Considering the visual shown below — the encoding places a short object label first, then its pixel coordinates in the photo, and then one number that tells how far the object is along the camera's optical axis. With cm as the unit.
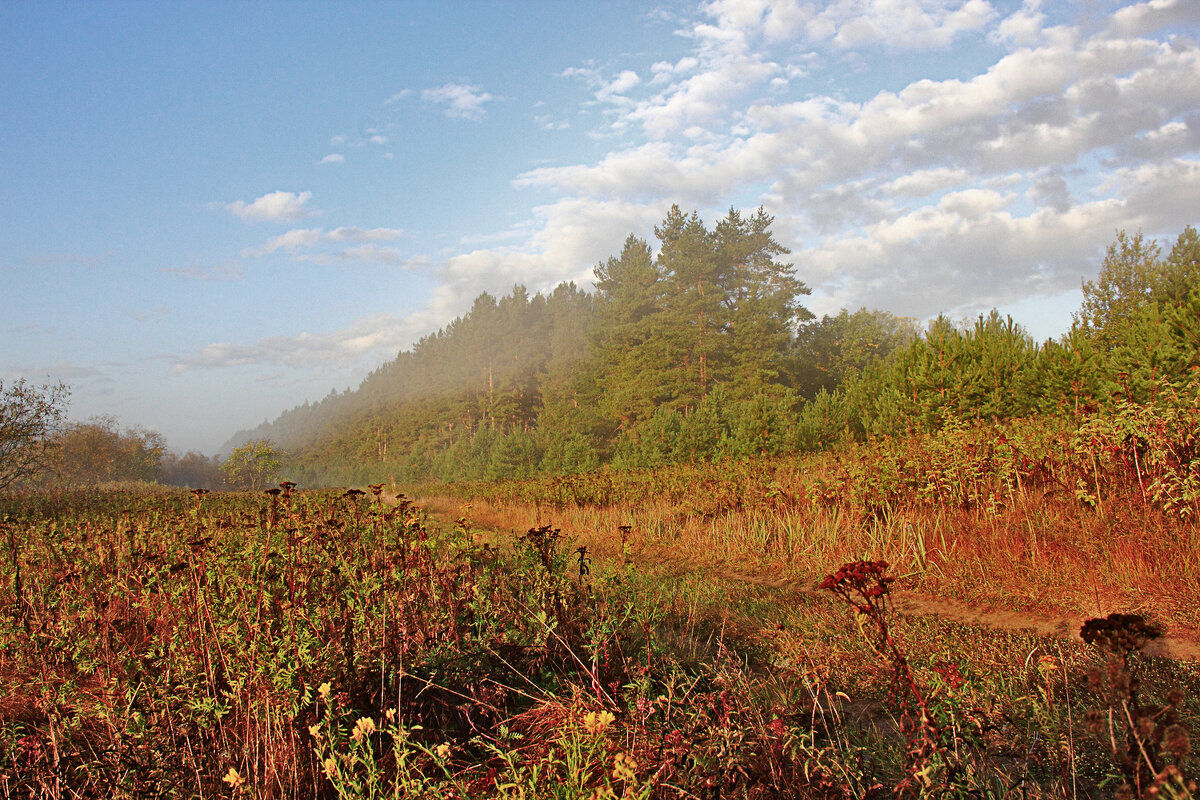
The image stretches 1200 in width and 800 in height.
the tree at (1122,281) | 3145
